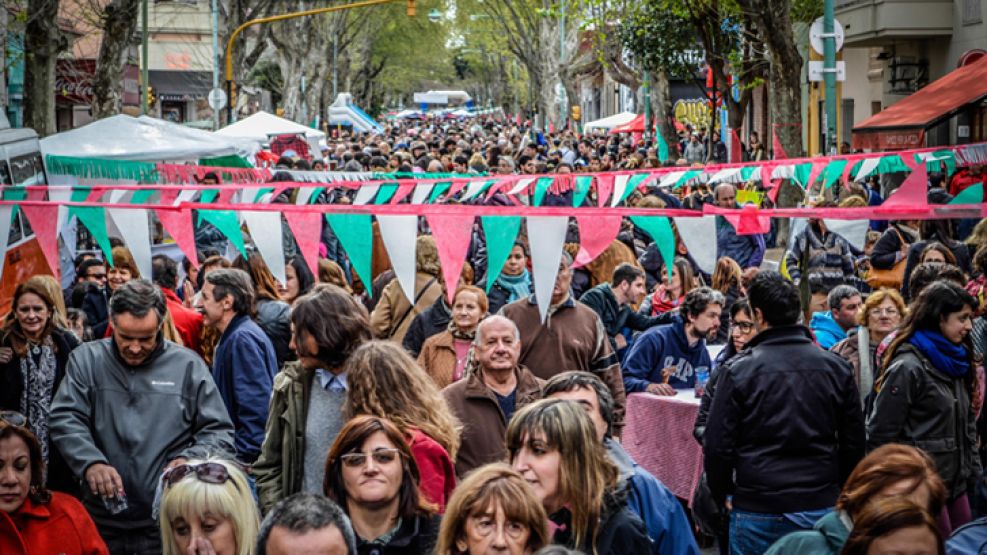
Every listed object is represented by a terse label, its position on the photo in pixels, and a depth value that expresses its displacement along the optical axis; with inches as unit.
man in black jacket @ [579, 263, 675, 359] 357.7
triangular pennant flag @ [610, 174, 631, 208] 536.4
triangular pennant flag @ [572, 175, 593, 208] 638.5
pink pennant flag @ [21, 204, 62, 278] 331.3
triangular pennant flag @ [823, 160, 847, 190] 548.4
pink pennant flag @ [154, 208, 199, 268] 328.2
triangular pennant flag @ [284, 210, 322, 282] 323.3
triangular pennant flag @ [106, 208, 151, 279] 323.6
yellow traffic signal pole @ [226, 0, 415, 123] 1366.9
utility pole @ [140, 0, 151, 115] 1215.1
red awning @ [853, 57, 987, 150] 836.0
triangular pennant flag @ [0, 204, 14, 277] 325.4
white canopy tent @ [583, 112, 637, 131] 2176.9
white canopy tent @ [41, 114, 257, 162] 719.1
